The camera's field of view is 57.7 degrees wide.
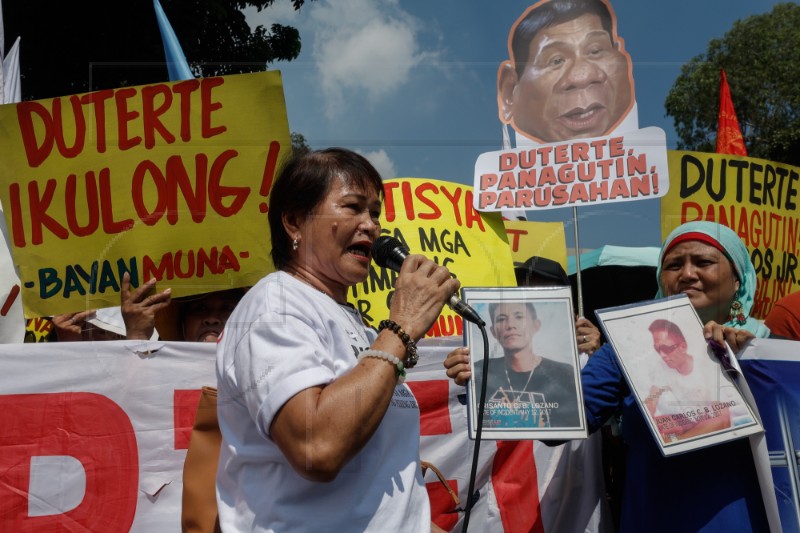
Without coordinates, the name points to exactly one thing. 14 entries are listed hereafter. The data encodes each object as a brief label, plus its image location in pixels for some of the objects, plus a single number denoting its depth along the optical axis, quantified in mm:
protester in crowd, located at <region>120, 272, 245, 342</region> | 2762
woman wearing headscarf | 2010
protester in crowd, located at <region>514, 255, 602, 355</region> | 3430
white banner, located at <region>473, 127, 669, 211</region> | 3006
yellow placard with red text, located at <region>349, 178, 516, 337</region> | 3086
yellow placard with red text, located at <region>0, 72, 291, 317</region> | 2631
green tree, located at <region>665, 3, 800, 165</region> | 14414
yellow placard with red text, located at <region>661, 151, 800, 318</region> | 3377
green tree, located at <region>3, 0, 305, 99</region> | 6461
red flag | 4277
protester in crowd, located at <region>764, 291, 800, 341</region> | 2561
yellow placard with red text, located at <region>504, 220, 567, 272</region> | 3578
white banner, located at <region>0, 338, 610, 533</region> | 2355
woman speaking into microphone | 1238
